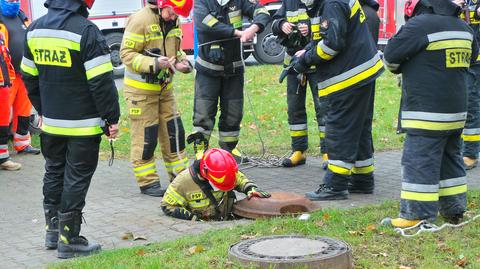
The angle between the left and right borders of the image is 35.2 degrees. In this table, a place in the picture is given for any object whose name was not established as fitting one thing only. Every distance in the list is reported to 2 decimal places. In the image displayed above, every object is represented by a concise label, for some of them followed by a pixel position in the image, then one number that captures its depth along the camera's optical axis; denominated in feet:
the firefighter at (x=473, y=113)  27.71
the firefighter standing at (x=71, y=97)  18.74
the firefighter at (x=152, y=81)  24.99
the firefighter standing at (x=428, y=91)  19.38
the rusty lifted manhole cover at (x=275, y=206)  21.93
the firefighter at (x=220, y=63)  28.35
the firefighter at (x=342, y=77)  23.00
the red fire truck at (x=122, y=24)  58.18
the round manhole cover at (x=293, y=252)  16.15
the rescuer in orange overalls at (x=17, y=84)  32.94
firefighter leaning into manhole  22.44
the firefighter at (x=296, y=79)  28.50
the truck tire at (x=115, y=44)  58.54
